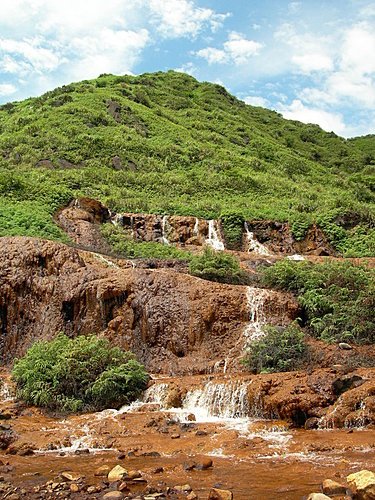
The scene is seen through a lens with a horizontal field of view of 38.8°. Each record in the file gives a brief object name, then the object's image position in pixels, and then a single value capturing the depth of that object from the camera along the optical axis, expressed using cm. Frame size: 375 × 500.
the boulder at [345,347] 1714
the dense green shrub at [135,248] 2838
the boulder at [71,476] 897
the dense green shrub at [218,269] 2258
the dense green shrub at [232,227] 3306
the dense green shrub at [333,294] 1805
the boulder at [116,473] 889
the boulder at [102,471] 928
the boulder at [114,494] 789
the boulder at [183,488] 815
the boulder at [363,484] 716
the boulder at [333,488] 759
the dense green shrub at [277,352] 1639
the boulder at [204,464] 973
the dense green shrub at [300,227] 3341
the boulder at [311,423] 1260
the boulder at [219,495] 759
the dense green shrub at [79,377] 1516
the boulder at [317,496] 696
